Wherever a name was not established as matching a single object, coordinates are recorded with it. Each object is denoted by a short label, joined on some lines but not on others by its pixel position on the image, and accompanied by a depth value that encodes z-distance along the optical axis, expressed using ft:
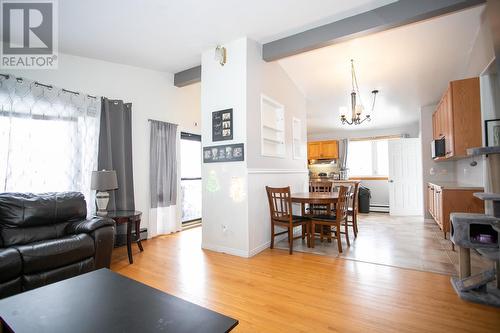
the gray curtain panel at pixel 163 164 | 14.64
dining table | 11.58
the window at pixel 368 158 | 25.11
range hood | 27.20
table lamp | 10.89
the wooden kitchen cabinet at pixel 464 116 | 11.02
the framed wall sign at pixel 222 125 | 11.62
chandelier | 12.82
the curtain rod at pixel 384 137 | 23.93
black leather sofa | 7.14
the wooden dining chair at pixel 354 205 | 13.75
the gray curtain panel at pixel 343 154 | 26.00
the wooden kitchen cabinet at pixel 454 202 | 11.63
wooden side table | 10.58
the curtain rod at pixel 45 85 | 9.30
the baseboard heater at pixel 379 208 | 23.28
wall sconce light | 11.76
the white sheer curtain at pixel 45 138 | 9.37
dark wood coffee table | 3.59
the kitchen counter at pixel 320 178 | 26.11
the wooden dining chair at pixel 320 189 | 14.03
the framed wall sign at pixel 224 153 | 11.30
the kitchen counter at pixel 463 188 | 11.51
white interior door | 20.20
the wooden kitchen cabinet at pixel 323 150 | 26.58
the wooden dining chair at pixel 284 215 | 11.37
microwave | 14.08
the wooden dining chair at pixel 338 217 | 11.41
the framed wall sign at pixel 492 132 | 10.11
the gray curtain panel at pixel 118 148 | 12.29
